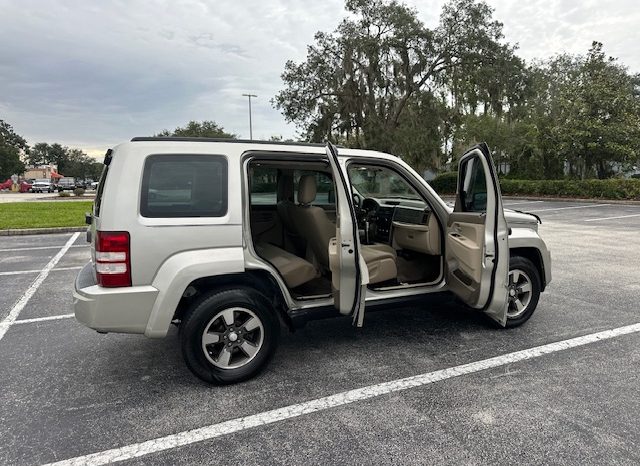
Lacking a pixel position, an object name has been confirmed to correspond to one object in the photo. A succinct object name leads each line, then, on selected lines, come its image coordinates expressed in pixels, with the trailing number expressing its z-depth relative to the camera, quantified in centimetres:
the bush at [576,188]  1902
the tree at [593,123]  2091
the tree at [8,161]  6506
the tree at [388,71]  2450
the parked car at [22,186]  4881
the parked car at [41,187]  4597
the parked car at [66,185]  4681
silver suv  288
